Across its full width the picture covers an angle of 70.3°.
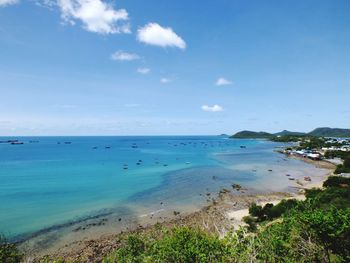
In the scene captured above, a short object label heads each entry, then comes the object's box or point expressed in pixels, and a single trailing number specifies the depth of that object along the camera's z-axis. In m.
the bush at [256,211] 24.72
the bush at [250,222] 20.39
